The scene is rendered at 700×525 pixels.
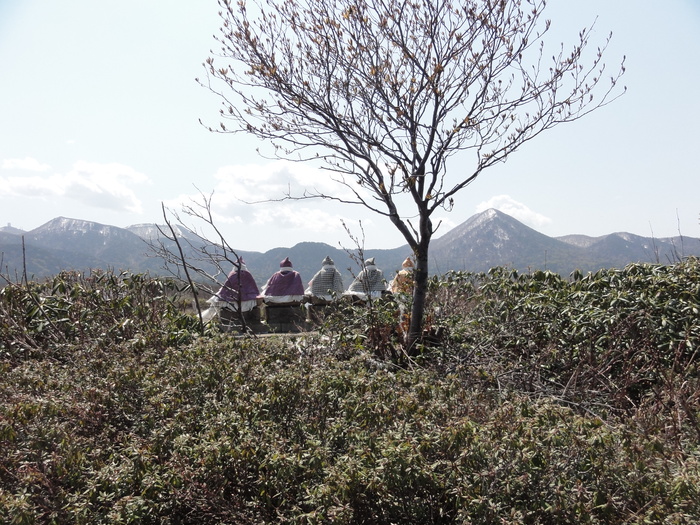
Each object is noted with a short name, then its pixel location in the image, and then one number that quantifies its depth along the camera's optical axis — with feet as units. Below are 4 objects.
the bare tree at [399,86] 15.90
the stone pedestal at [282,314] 32.50
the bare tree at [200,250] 16.70
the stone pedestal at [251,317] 29.35
